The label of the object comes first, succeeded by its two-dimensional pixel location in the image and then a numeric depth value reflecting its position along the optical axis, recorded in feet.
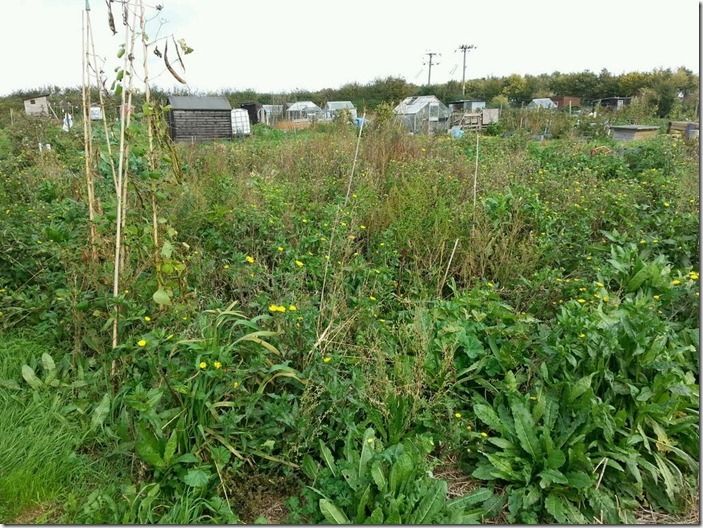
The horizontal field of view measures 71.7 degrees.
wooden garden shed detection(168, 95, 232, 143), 38.58
